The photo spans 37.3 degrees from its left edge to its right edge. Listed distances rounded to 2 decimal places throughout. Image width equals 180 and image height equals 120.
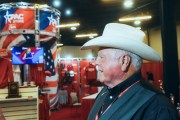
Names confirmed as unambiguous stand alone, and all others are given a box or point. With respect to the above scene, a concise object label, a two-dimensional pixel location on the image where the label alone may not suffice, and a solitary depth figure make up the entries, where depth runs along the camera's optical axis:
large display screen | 6.93
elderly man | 1.39
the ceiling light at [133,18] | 11.59
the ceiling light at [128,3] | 10.78
